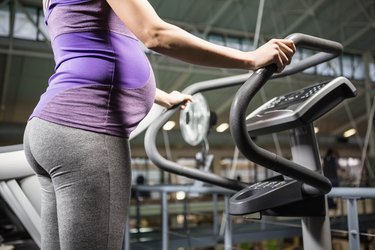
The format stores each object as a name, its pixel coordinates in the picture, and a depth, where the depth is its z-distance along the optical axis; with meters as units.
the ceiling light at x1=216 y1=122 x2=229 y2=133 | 10.70
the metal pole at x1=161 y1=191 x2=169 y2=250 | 2.64
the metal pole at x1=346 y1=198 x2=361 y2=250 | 1.32
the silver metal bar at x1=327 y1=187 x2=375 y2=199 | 1.34
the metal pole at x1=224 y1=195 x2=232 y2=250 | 1.94
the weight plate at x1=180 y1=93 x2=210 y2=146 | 2.36
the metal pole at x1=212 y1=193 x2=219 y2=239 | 4.46
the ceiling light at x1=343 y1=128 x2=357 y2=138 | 13.48
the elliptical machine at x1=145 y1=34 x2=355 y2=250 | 0.73
